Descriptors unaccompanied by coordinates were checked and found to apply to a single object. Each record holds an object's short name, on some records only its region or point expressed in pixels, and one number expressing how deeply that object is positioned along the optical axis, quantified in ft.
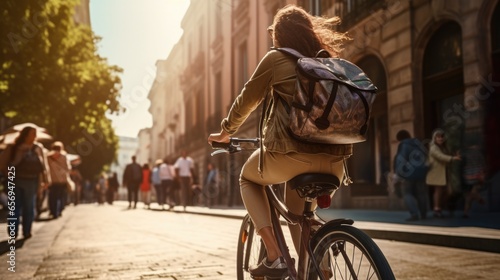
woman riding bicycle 8.20
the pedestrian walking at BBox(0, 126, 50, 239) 24.57
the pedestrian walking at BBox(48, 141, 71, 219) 41.68
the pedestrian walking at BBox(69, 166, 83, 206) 84.33
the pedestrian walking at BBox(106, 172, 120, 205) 94.02
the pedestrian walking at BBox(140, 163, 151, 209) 73.10
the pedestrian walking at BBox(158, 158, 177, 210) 64.42
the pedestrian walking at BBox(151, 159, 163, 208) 70.38
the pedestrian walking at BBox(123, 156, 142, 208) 67.41
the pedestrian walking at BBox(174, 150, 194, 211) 58.18
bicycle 7.10
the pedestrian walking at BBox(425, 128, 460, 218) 31.32
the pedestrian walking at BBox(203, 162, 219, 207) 70.33
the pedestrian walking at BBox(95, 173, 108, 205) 104.99
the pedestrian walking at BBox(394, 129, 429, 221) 30.42
